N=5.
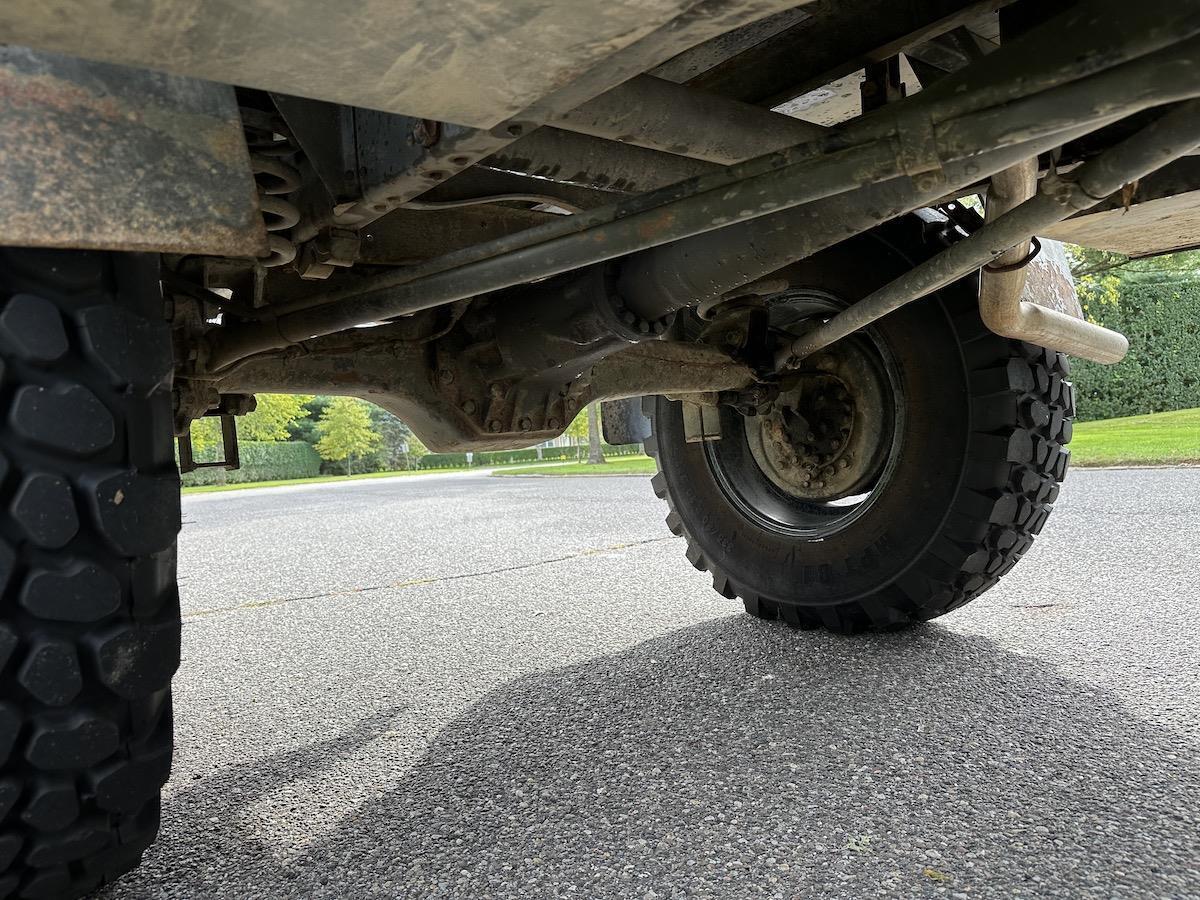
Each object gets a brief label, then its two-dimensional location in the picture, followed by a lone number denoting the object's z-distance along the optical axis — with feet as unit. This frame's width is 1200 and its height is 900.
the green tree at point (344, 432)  118.32
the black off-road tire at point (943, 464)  7.63
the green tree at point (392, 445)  133.18
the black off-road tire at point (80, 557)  3.35
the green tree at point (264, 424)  80.28
